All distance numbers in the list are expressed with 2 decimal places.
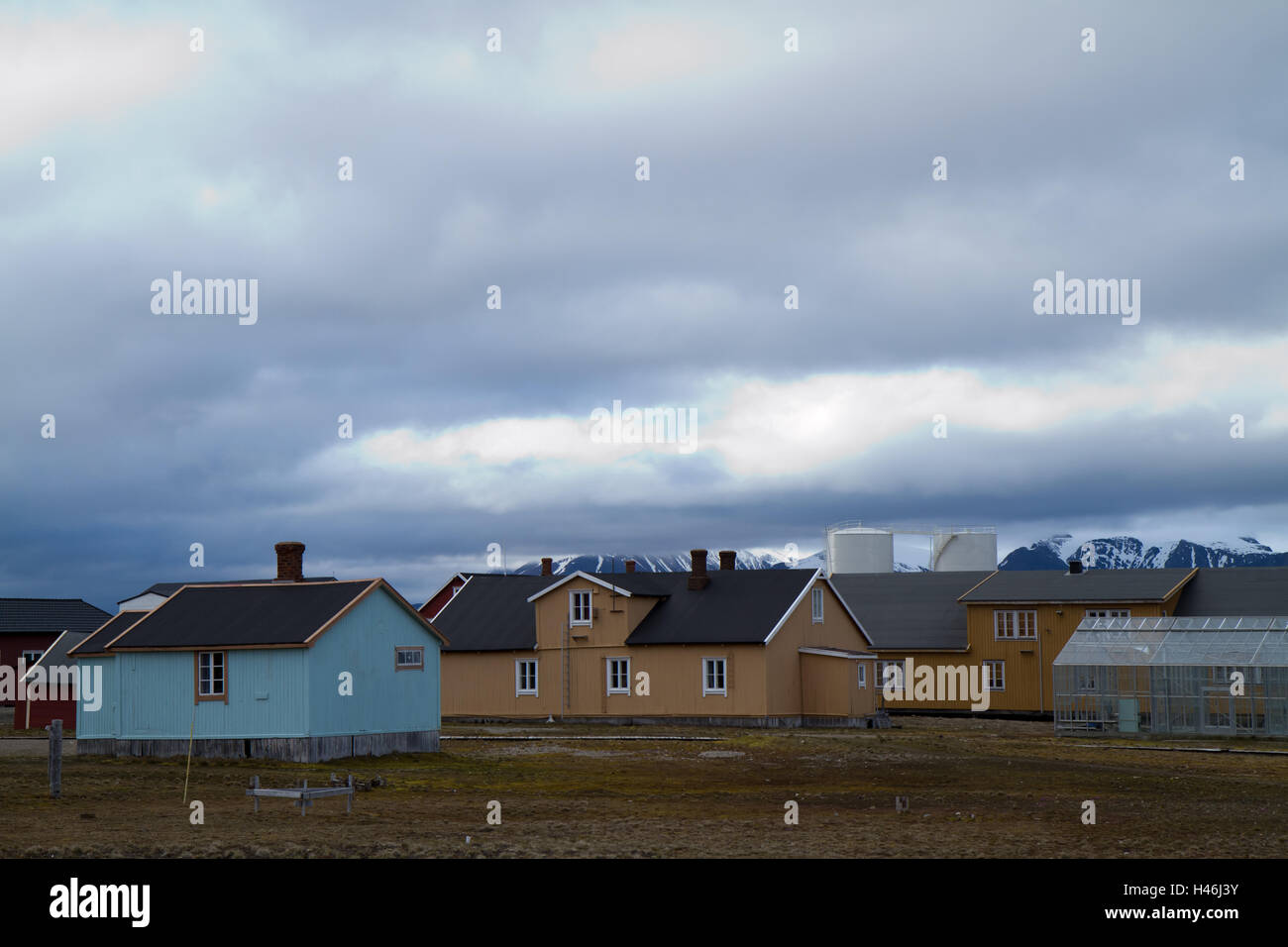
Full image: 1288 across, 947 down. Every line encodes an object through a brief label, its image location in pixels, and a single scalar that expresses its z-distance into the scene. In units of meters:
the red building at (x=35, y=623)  75.06
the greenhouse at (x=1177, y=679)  48.19
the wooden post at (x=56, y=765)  27.33
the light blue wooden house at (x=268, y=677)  37.03
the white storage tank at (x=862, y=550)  85.38
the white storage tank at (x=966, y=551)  85.56
